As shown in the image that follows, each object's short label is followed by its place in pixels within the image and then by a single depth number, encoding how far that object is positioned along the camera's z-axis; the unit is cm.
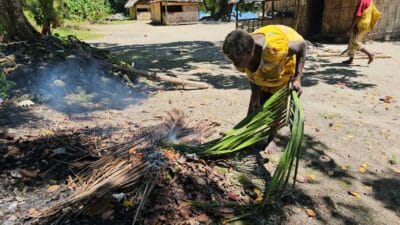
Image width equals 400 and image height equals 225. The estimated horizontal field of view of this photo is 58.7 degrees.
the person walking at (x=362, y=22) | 847
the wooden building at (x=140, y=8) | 3662
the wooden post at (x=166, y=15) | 2944
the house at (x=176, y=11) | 2986
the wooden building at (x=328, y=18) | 1352
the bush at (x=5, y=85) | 595
